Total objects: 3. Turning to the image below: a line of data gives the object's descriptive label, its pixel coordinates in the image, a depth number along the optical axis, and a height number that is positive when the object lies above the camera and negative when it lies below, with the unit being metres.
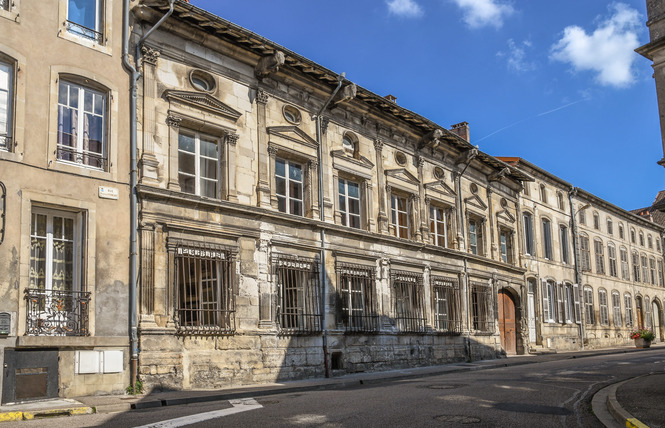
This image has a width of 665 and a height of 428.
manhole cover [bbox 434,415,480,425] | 8.01 -1.36
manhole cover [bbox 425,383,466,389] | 12.14 -1.44
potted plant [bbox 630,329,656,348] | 31.88 -1.80
